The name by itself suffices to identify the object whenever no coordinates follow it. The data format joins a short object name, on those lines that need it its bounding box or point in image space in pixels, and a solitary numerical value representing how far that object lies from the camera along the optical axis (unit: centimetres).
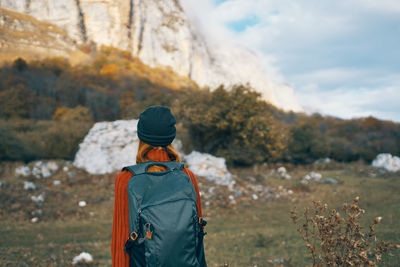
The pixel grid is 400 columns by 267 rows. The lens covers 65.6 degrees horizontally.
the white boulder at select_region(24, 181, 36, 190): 988
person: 171
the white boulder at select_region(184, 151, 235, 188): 1231
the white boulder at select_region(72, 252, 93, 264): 511
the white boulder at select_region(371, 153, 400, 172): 1851
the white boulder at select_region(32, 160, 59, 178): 1138
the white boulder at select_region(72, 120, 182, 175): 1221
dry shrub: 274
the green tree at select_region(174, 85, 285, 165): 1555
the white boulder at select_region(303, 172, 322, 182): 1464
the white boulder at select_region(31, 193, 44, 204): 916
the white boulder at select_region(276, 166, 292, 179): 1554
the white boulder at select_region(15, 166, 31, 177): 1100
